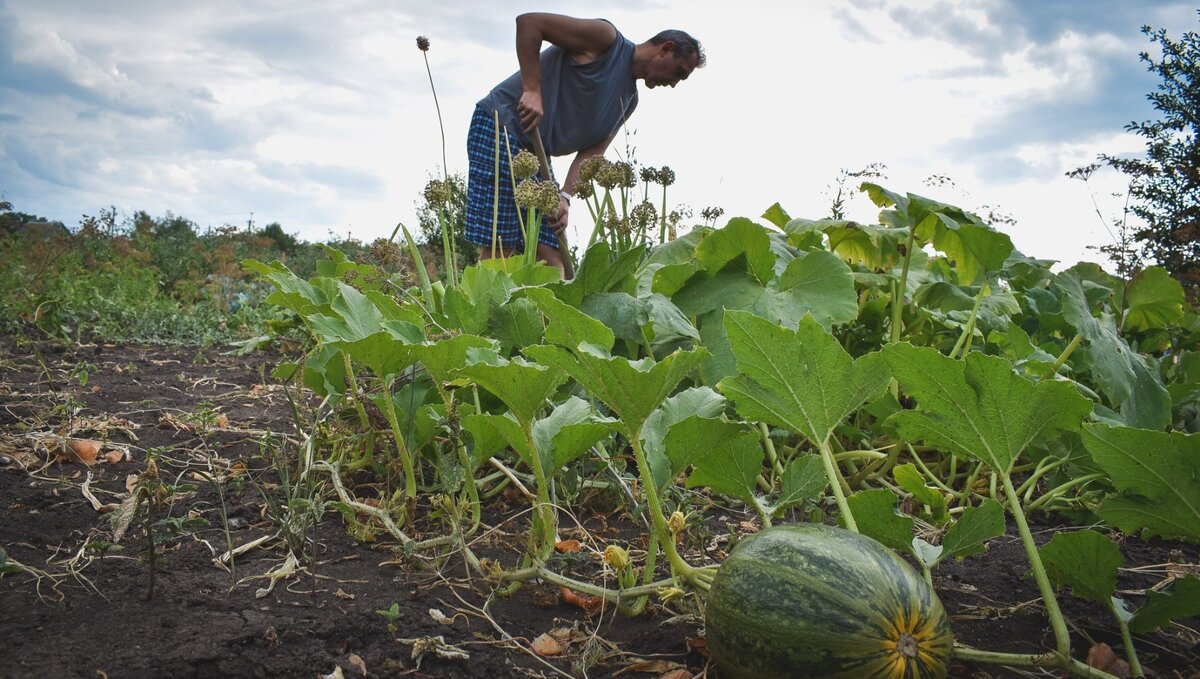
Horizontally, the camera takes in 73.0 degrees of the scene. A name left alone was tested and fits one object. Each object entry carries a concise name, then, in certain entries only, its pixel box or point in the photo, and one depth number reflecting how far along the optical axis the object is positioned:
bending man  4.77
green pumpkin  1.18
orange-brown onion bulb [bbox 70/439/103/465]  2.41
